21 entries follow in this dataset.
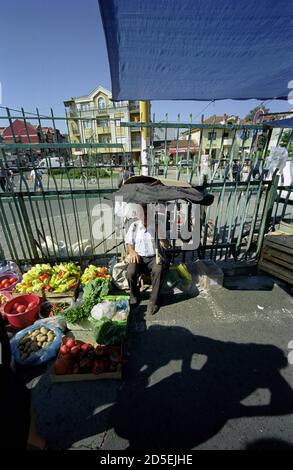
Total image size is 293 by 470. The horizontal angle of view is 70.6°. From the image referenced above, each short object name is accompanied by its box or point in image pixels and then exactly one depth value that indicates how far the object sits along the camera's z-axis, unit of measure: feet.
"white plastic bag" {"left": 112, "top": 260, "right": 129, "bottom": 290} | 11.51
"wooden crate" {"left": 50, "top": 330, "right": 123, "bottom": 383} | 7.17
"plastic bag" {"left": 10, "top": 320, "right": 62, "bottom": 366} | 5.97
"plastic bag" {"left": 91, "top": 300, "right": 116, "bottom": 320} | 8.90
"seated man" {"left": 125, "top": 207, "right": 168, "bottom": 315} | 10.28
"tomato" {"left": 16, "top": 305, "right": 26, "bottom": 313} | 9.42
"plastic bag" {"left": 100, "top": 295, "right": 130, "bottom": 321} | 9.15
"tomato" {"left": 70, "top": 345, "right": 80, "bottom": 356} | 7.54
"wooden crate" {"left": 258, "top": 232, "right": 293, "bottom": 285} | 11.38
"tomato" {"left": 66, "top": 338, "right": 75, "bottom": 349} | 7.71
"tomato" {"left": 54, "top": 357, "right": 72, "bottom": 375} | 7.21
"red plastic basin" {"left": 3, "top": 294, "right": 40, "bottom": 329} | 9.18
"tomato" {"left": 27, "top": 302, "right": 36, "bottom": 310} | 9.49
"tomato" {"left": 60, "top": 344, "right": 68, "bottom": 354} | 7.56
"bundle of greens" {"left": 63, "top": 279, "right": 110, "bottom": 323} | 8.95
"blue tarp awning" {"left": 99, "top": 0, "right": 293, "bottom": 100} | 6.31
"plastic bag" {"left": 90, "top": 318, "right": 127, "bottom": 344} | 7.96
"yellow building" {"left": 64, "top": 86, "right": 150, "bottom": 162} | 85.76
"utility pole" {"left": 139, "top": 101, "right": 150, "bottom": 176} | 11.41
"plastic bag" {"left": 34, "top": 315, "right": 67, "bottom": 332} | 8.59
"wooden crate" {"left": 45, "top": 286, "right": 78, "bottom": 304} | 10.49
